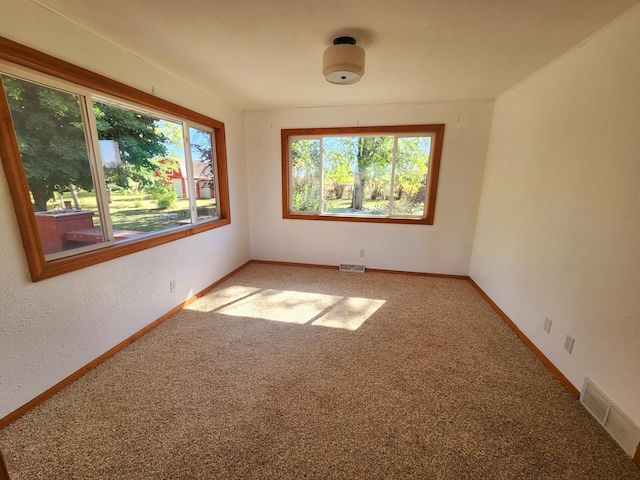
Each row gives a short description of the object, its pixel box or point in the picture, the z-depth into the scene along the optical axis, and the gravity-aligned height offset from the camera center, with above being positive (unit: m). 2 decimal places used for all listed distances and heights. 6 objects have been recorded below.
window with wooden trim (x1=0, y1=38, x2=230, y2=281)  1.54 +0.14
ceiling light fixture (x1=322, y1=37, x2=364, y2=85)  1.84 +0.86
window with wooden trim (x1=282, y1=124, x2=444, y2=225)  3.62 +0.15
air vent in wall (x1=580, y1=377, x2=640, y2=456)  1.38 -1.27
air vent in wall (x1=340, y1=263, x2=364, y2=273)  4.04 -1.27
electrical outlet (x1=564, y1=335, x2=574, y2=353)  1.82 -1.07
